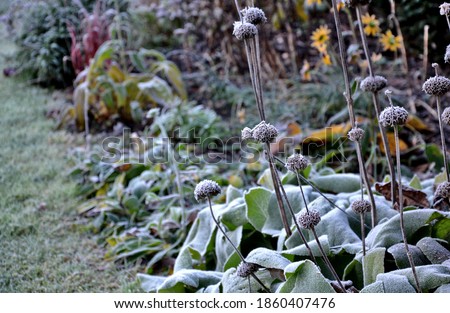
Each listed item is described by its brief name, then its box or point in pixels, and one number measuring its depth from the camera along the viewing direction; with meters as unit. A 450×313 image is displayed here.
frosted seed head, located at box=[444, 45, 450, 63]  0.84
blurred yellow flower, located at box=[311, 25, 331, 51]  2.15
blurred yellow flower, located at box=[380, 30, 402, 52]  2.11
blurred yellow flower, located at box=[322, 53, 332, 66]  2.15
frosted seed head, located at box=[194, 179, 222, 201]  0.88
